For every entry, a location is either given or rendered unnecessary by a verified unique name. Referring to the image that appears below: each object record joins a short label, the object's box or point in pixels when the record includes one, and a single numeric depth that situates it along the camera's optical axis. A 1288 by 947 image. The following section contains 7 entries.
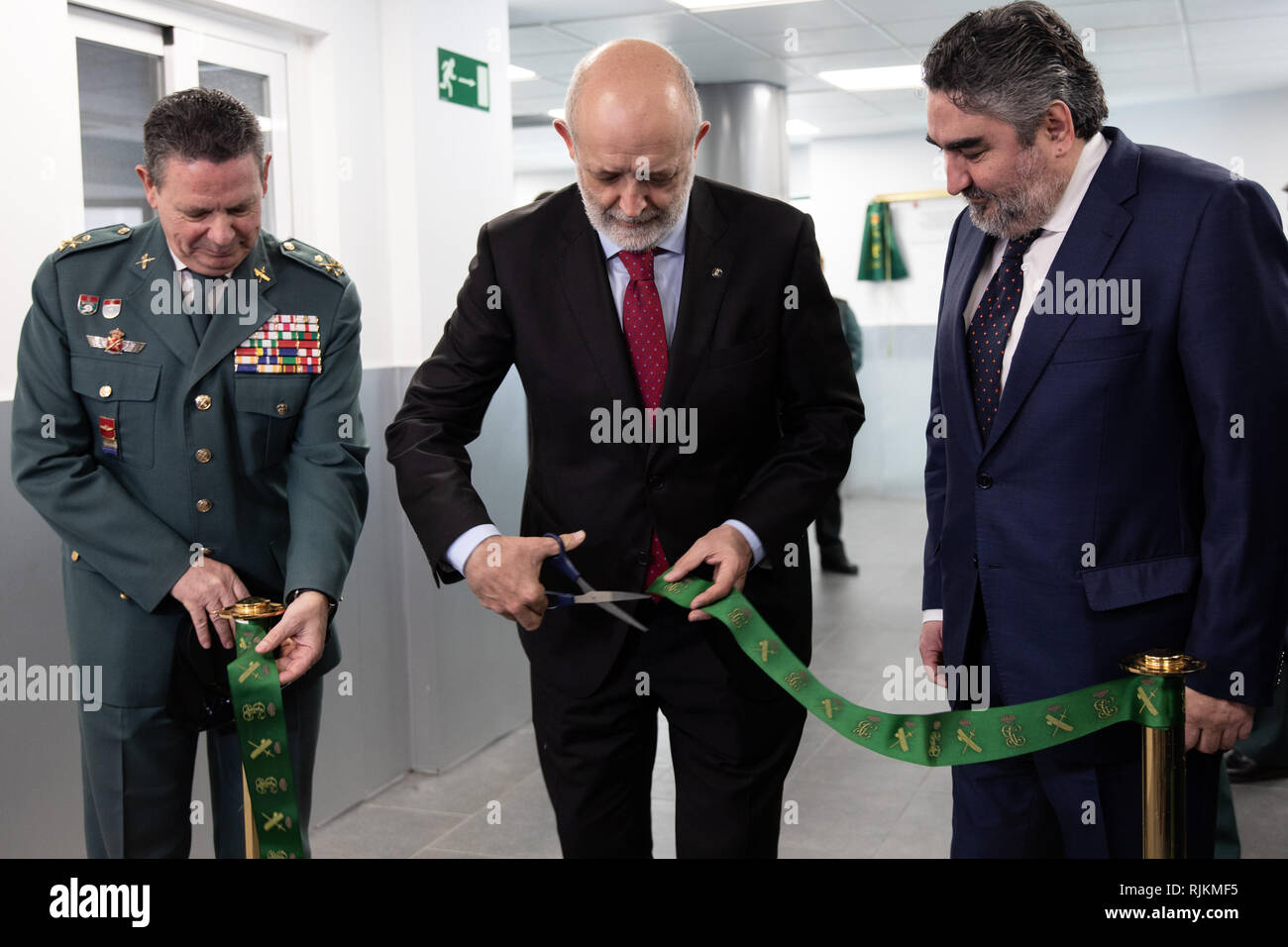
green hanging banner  11.48
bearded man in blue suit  1.80
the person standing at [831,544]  7.71
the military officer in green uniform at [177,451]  2.09
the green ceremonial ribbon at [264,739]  1.87
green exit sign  4.22
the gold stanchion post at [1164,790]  1.78
